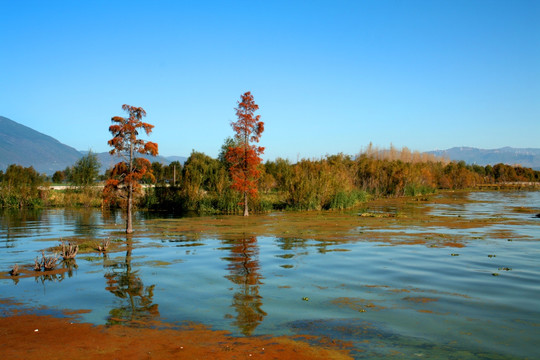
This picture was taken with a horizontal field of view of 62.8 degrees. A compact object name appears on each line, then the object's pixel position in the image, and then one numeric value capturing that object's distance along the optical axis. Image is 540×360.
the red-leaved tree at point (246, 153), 31.75
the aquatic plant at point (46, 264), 13.86
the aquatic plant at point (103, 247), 17.12
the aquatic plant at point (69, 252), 15.51
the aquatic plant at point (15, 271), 13.15
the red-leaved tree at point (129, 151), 18.75
